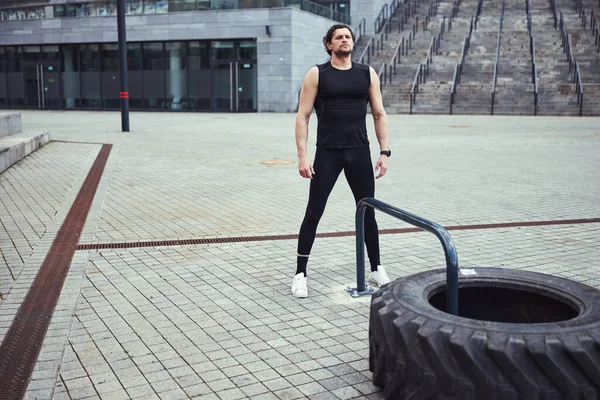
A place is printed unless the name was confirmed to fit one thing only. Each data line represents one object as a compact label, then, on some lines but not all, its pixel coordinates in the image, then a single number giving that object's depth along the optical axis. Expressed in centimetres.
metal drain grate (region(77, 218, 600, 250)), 666
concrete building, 3225
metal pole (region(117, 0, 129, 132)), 1952
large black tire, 275
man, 483
